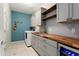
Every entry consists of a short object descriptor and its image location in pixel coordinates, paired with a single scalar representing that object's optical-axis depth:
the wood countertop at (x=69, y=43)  0.72
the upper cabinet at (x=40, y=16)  2.37
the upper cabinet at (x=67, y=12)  0.92
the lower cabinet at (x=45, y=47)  1.11
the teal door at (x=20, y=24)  3.94
